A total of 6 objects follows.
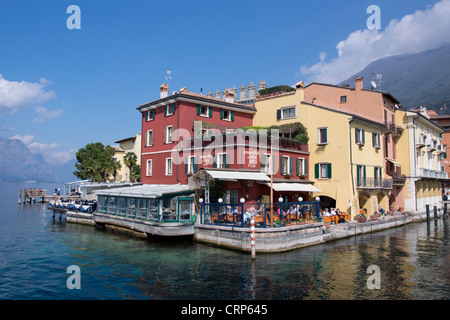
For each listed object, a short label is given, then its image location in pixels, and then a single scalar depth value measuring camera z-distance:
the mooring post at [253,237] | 18.92
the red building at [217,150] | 26.75
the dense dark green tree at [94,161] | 53.72
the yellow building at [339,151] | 31.28
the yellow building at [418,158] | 41.66
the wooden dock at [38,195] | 64.01
